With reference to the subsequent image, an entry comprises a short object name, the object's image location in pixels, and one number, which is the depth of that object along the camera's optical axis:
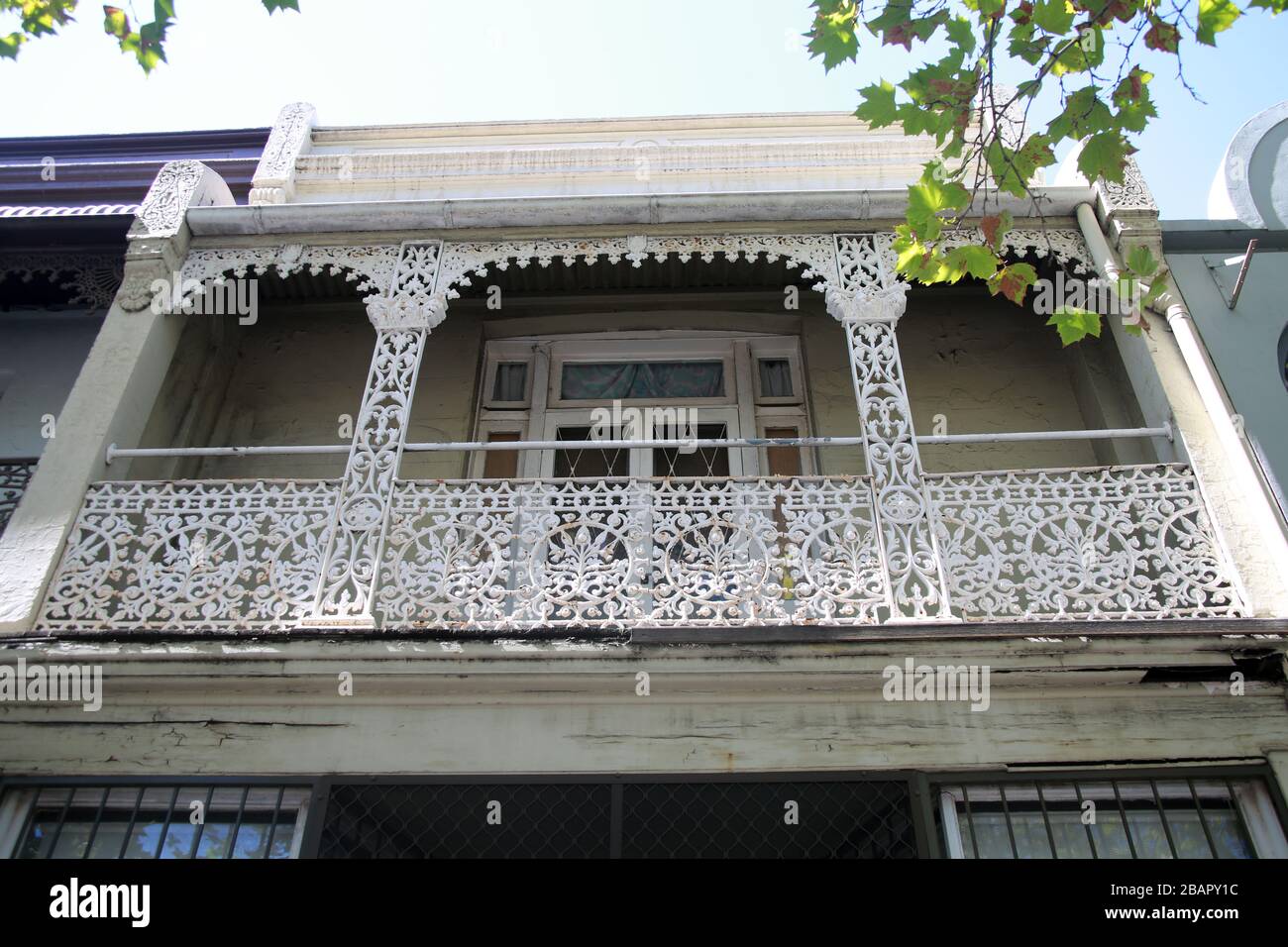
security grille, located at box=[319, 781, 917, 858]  5.39
